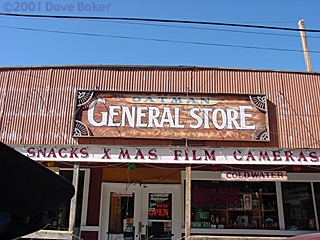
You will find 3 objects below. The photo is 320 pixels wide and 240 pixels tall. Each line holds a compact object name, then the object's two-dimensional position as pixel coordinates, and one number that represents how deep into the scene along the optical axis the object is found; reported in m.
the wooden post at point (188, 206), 7.35
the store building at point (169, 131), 9.53
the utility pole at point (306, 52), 15.64
